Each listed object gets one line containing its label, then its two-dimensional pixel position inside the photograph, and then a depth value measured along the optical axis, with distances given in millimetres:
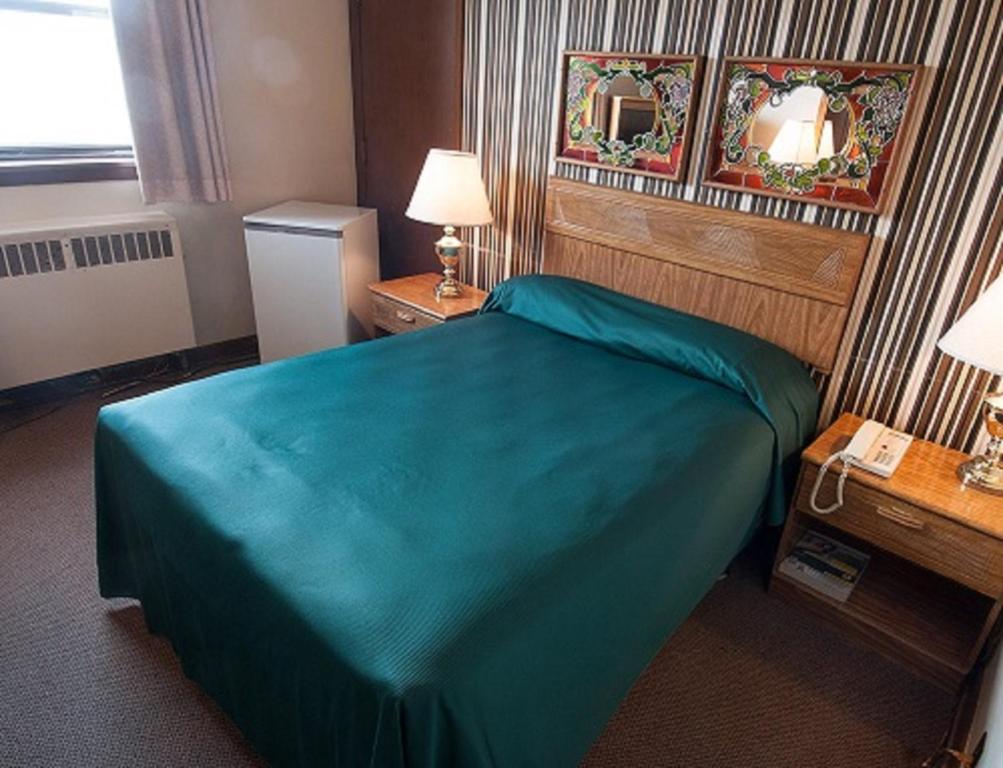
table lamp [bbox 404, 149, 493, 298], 2598
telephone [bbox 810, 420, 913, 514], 1735
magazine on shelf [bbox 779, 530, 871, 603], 1946
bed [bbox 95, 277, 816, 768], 1068
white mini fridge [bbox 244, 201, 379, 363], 2988
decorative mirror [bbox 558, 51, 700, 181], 2191
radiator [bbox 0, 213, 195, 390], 2648
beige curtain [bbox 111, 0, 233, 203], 2654
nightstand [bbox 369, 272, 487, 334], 2768
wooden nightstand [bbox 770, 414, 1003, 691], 1593
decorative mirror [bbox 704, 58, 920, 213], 1795
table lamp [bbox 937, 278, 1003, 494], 1496
